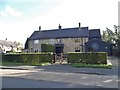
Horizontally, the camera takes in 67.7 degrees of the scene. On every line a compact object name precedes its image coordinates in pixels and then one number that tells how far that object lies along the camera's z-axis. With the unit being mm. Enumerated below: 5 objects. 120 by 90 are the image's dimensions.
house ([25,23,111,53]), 21836
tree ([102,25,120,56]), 27084
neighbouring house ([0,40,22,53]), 36736
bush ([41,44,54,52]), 19958
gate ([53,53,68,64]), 12992
